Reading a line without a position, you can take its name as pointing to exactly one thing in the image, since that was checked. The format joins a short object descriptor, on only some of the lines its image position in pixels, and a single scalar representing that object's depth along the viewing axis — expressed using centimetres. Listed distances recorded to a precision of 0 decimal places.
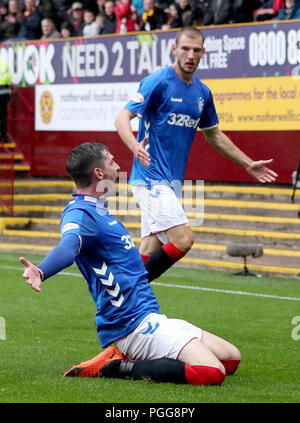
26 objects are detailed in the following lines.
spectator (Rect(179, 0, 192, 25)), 1627
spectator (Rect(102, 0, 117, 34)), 1795
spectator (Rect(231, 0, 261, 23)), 1555
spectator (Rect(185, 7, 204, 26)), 1612
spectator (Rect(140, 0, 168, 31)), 1708
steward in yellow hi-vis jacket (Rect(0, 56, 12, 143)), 1928
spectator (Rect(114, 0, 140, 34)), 1759
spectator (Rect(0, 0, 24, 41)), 2047
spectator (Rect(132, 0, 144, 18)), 1768
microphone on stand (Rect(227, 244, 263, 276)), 1280
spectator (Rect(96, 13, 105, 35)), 1816
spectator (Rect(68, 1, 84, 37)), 1916
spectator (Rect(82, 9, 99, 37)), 1842
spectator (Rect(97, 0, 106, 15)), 1873
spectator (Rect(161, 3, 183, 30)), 1642
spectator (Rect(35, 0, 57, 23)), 1984
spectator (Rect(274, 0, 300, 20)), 1448
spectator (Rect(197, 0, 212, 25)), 1602
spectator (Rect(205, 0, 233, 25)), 1558
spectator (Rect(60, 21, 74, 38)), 1894
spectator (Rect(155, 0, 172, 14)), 1749
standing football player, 759
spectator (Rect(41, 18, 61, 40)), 1898
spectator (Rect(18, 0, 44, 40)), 1966
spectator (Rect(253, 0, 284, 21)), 1509
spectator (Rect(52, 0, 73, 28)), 1998
